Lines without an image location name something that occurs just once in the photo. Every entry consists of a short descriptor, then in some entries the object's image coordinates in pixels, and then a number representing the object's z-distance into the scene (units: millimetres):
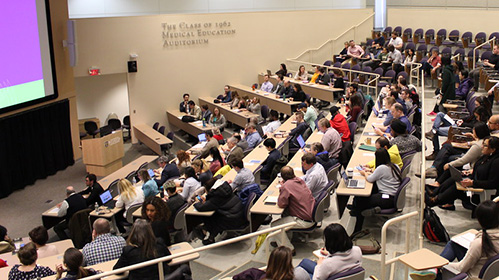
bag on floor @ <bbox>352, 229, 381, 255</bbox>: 6695
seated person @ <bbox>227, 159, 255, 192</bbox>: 8180
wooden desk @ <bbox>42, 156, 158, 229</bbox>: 9117
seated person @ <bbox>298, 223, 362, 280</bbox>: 4906
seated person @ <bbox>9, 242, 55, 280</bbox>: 5723
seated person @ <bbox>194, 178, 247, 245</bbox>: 7613
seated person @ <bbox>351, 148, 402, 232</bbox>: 7254
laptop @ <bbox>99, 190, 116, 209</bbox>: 8891
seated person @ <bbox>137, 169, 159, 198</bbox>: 8742
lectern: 12555
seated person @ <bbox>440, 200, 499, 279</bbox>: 4906
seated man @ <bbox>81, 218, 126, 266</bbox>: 6086
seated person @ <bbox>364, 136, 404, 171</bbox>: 7828
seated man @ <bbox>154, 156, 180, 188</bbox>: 9930
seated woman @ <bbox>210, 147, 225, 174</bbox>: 9867
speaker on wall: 15875
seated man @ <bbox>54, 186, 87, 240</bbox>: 8906
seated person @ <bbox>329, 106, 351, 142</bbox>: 10523
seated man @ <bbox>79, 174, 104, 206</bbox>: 9320
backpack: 6621
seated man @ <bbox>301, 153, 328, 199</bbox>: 7641
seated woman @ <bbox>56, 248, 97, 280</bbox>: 5266
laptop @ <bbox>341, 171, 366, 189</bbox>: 7418
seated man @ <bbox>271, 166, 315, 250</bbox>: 7137
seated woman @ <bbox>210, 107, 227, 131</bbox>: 14695
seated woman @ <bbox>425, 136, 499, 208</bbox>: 6535
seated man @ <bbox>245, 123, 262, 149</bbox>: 11383
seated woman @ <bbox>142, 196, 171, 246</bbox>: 6441
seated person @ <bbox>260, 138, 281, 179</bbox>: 9656
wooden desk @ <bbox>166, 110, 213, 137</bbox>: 14664
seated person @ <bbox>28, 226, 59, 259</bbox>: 6805
